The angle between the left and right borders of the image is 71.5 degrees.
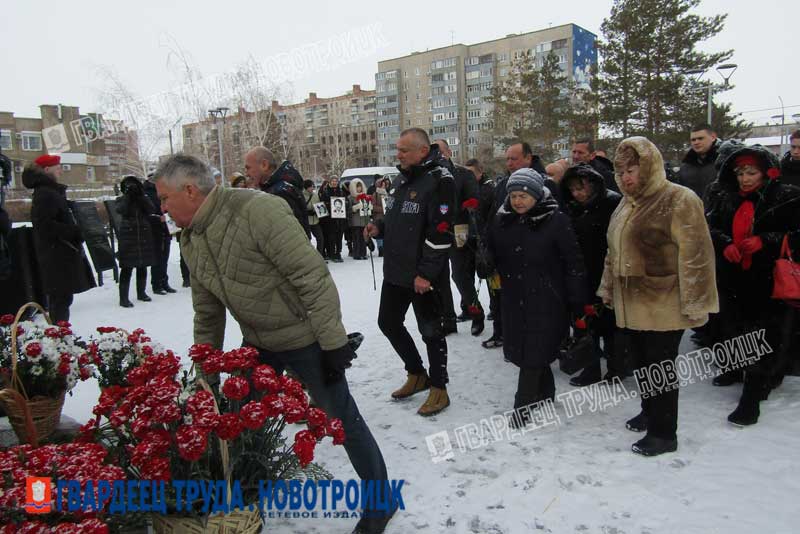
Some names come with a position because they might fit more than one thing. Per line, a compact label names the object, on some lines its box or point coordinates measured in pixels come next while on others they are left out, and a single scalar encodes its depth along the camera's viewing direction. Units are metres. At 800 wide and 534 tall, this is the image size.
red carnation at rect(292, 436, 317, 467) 2.28
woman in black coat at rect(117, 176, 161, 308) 8.84
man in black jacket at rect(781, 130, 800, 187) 5.54
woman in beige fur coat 3.33
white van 22.70
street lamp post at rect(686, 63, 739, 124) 19.54
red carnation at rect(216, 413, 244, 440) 2.20
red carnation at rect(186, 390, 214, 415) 2.25
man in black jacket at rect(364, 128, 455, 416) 3.99
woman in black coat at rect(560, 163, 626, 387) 4.54
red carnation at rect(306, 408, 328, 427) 2.39
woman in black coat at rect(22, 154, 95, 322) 6.23
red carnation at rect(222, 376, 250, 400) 2.33
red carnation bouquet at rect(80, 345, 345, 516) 2.20
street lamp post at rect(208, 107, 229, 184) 26.55
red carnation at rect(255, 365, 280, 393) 2.42
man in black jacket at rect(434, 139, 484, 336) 5.39
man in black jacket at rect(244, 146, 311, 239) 4.49
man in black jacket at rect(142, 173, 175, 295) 9.62
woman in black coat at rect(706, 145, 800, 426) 3.88
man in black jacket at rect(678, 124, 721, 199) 5.70
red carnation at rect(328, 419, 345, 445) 2.41
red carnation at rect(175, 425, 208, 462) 2.13
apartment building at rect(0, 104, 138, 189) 59.28
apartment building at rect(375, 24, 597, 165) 69.88
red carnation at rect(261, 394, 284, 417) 2.32
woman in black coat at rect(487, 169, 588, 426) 3.89
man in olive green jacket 2.50
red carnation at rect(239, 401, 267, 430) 2.22
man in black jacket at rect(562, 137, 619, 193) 5.60
